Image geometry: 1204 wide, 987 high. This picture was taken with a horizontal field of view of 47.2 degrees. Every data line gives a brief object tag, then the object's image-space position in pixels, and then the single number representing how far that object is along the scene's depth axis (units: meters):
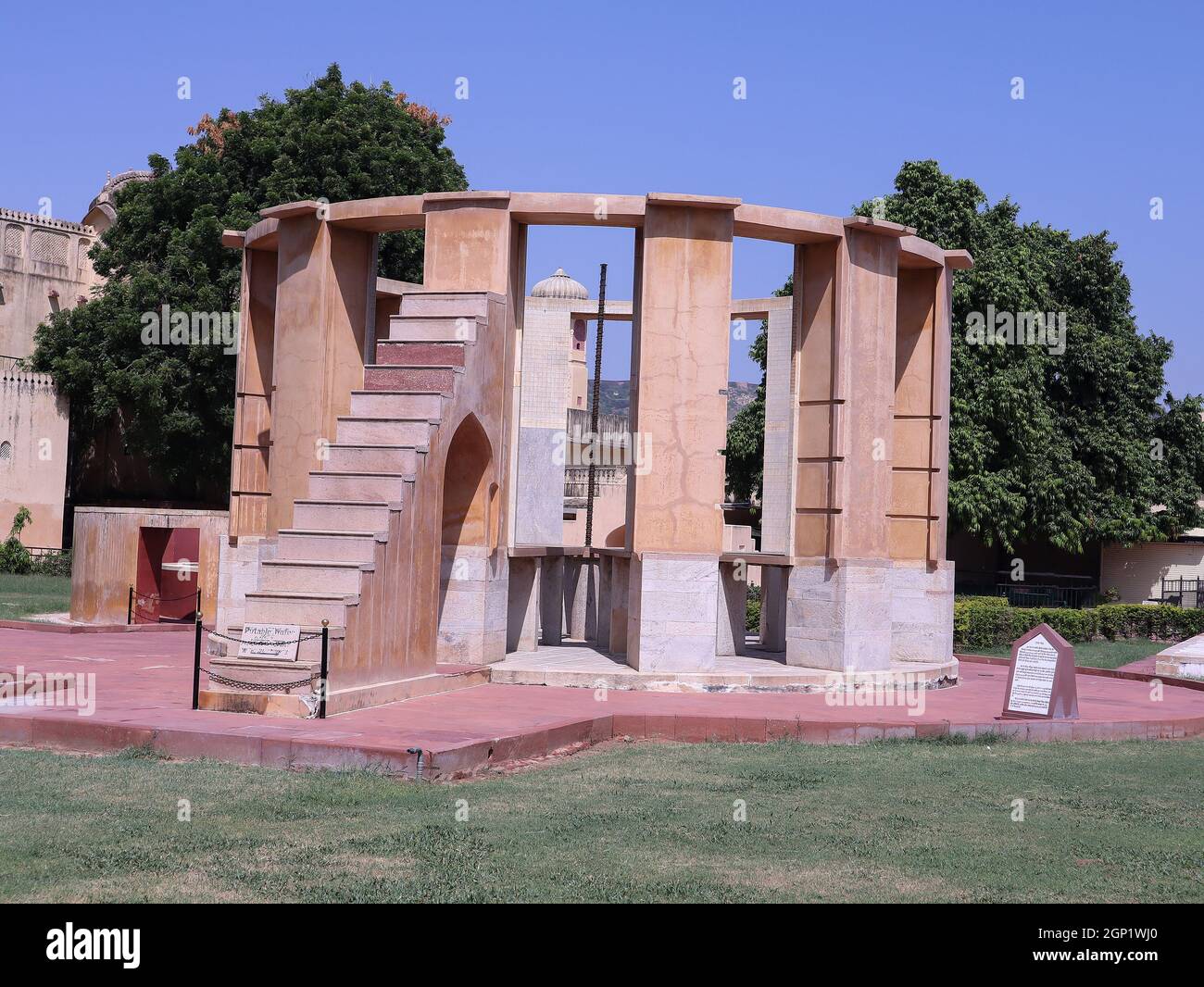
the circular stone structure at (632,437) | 14.52
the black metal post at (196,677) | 11.97
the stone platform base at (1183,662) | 19.17
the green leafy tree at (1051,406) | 29.58
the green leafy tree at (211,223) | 33.06
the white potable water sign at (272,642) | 12.20
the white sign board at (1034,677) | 13.59
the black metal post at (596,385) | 20.08
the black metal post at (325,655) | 11.99
